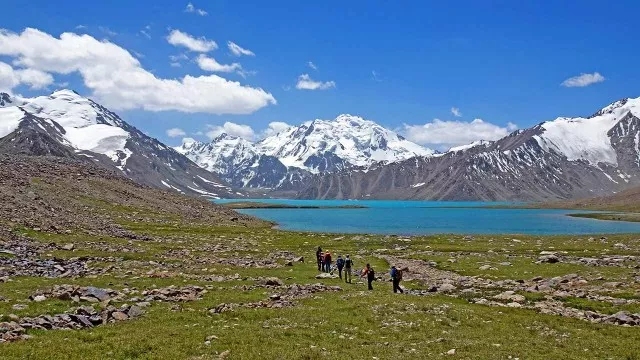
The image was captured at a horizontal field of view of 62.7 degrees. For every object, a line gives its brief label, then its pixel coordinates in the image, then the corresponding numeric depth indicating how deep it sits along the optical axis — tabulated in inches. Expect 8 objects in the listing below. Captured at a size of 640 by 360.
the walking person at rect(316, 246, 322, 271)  2302.2
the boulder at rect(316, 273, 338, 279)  2050.4
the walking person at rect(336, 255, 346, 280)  2043.6
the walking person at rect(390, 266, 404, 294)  1691.6
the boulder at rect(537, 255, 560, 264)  2549.2
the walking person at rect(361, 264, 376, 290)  1761.2
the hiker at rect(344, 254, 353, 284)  1947.6
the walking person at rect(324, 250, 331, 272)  2245.9
